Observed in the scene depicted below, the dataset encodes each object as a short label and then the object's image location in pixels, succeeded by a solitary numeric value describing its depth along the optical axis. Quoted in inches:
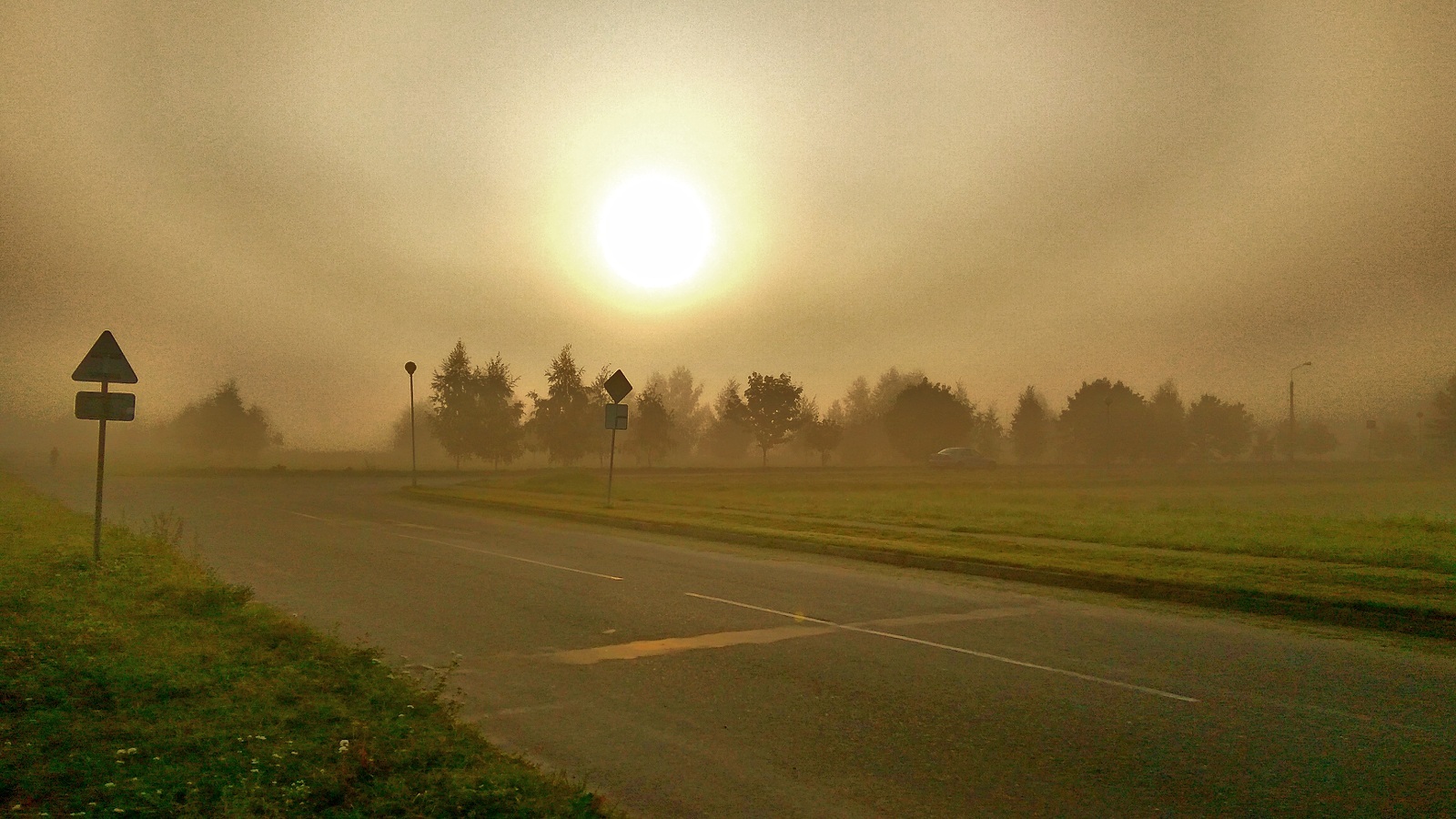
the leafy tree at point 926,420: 3907.5
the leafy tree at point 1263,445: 5487.2
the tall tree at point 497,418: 2977.4
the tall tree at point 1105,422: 4200.3
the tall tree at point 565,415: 3075.8
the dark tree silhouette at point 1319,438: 5600.4
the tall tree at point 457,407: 2960.1
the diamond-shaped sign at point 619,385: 1115.3
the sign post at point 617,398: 1085.8
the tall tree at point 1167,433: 4308.6
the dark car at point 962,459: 2854.3
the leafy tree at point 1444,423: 3909.9
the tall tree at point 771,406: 3469.5
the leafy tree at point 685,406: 5123.0
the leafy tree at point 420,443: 5007.4
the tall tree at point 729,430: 3508.9
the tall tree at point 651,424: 3262.8
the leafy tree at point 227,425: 3403.1
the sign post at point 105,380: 521.3
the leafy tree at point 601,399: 3127.5
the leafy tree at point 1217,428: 4798.2
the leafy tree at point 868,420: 4788.4
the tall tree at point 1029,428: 4416.8
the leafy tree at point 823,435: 3715.6
